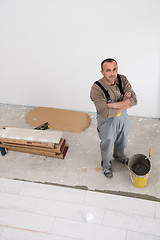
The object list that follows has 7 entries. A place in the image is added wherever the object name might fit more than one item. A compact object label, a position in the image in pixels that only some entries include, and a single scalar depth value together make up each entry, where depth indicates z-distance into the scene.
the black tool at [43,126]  3.68
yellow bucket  2.85
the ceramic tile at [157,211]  2.73
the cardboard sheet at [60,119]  3.81
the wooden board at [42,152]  3.36
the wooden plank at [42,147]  3.26
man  2.43
